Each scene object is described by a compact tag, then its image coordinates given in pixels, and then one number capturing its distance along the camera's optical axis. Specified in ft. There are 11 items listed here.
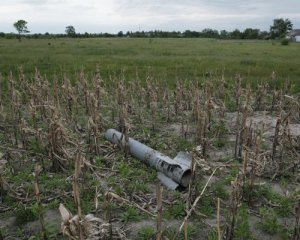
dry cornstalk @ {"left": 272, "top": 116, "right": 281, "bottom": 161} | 20.77
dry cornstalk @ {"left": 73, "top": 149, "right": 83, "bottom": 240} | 9.16
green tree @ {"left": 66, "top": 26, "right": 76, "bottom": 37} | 297.12
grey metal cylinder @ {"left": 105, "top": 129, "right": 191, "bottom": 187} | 18.11
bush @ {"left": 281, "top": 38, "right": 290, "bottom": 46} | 148.36
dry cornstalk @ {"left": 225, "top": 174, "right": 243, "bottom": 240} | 12.66
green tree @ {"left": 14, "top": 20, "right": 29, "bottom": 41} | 285.64
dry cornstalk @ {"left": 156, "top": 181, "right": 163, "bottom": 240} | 9.40
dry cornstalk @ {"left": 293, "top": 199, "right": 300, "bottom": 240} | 13.12
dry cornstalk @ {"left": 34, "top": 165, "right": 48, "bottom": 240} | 11.87
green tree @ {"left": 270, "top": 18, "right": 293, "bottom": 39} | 304.91
